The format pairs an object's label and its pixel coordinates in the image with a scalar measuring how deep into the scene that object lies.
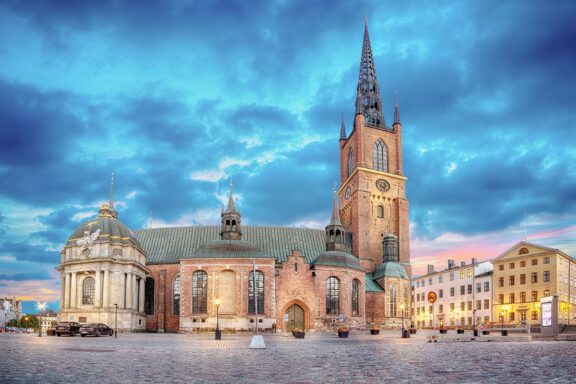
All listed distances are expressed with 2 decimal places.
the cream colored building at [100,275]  65.38
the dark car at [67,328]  51.88
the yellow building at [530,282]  84.75
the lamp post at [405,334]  45.97
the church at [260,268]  66.44
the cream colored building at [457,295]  97.69
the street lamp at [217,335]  43.44
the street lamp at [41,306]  65.01
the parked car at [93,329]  49.56
